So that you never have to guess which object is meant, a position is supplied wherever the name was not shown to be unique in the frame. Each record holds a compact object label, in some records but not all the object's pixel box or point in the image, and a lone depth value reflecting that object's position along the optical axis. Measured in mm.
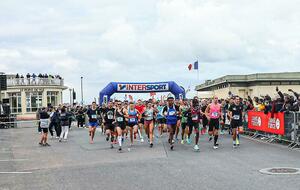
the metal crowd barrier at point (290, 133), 14945
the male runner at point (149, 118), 16408
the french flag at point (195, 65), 37906
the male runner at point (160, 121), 20572
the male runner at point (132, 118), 17141
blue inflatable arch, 32312
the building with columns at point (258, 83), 52344
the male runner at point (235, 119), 15570
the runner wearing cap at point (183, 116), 17834
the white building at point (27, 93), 64188
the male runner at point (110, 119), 16986
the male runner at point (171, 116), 15398
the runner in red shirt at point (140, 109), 20709
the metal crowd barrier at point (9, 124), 36125
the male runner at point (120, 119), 15672
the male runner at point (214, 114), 15548
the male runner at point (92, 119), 19047
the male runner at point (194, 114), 16203
